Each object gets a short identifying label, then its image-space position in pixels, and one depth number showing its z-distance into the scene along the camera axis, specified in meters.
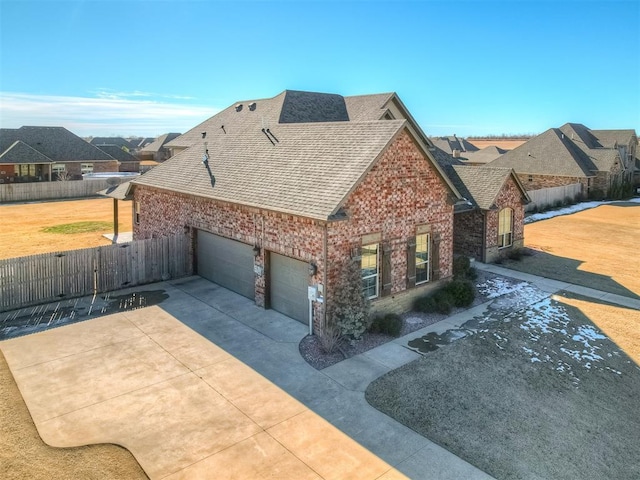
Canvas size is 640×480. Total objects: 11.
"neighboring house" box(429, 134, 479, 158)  66.76
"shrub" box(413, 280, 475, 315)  15.70
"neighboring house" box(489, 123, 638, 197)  45.66
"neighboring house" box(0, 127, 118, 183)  48.25
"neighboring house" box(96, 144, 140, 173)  66.32
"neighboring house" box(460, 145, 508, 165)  56.89
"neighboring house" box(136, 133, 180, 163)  76.81
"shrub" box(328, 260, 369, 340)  13.17
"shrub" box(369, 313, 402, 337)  13.77
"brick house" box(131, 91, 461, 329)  13.43
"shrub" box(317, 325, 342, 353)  12.48
